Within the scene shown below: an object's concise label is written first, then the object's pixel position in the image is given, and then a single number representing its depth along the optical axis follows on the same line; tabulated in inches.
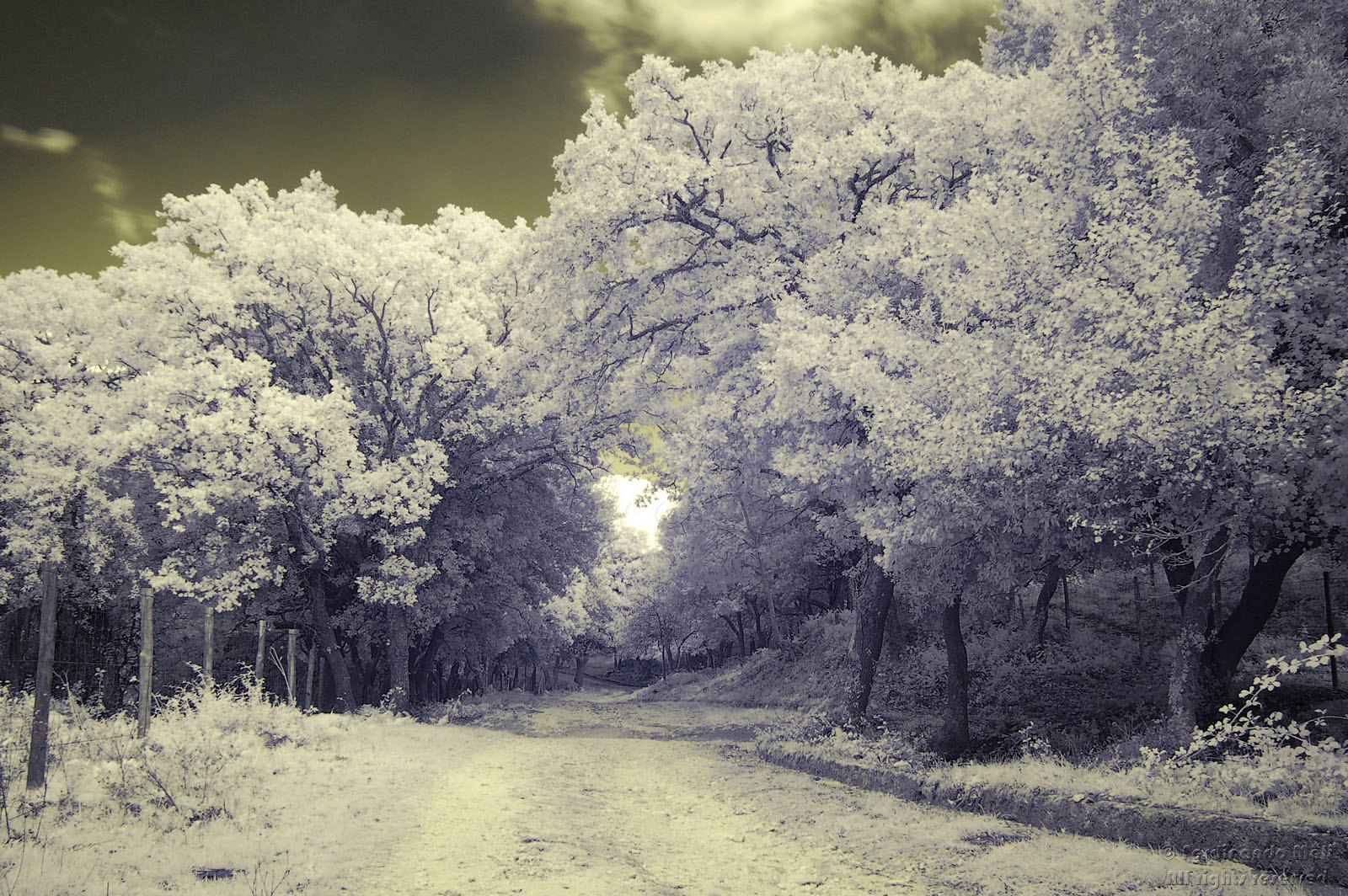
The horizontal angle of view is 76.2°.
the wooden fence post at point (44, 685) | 334.0
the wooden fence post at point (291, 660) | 748.0
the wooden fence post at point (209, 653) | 538.7
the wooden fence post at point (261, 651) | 629.9
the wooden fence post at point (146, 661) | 440.1
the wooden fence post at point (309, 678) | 831.1
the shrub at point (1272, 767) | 300.5
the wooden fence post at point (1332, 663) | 575.5
